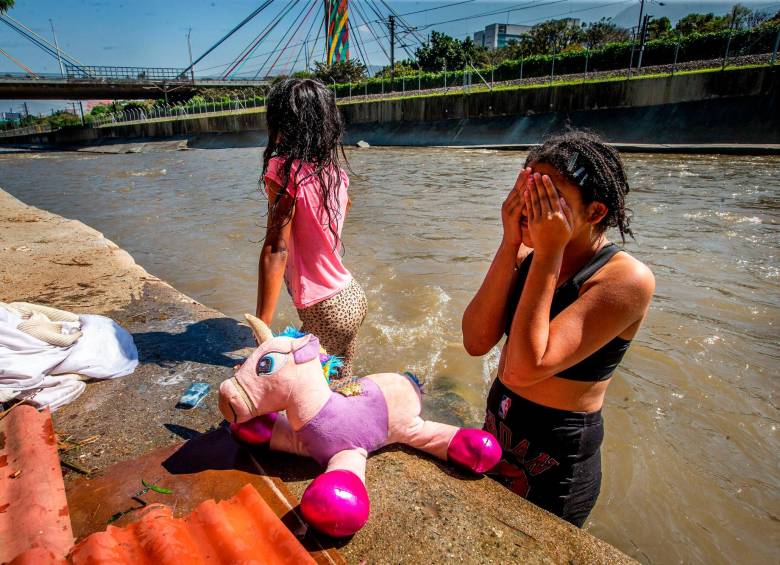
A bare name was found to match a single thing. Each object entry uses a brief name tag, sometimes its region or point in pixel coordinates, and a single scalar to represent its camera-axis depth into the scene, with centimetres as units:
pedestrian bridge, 4275
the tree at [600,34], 5800
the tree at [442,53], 5444
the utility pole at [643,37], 2483
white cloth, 224
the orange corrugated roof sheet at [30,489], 142
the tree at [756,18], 3481
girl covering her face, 145
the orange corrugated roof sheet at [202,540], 125
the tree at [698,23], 4008
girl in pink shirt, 214
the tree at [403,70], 5338
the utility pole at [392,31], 4836
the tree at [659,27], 4478
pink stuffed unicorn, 140
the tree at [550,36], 5340
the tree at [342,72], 5153
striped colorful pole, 6544
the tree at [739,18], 3189
